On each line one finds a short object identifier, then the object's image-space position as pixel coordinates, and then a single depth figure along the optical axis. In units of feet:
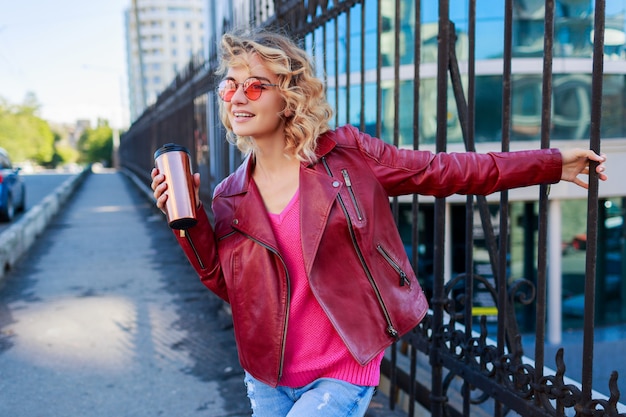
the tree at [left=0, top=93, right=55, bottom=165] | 218.38
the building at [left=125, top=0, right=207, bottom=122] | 425.28
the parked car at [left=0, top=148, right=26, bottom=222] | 45.19
